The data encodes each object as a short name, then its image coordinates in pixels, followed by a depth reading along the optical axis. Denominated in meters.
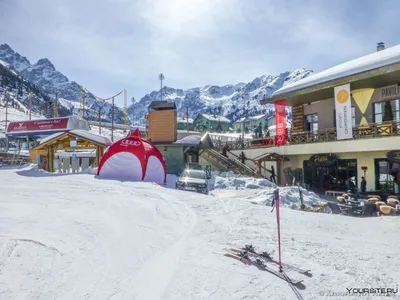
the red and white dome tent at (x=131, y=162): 16.41
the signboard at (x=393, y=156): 15.25
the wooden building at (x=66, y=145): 20.72
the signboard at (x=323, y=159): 18.83
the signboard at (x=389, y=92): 17.53
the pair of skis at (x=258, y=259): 4.59
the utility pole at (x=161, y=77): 60.44
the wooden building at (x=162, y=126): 23.92
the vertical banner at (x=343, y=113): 16.80
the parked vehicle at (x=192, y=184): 14.42
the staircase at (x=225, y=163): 22.47
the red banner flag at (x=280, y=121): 21.39
